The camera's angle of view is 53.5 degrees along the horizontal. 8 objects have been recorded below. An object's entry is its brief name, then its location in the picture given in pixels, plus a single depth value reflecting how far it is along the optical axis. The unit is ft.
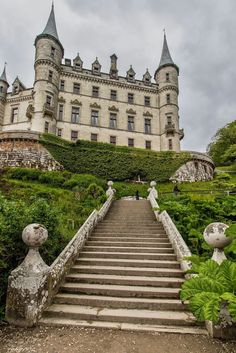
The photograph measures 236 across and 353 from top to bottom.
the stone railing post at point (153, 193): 54.41
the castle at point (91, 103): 114.62
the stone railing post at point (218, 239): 14.34
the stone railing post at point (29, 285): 14.32
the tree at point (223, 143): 150.20
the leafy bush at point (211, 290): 10.55
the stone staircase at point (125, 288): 14.61
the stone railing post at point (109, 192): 57.50
